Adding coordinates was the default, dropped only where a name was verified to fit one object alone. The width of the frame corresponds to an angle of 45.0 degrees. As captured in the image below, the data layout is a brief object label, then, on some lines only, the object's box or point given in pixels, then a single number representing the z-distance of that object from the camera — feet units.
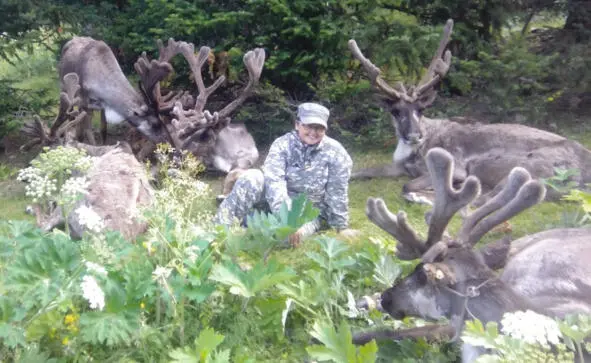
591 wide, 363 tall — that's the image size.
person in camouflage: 21.50
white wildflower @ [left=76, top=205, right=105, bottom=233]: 11.45
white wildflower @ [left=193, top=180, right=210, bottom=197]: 14.52
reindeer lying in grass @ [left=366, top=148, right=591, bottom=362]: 11.87
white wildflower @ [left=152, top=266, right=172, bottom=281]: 11.73
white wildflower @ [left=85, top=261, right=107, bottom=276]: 10.85
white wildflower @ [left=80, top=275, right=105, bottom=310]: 10.16
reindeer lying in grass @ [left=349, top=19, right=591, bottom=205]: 25.53
